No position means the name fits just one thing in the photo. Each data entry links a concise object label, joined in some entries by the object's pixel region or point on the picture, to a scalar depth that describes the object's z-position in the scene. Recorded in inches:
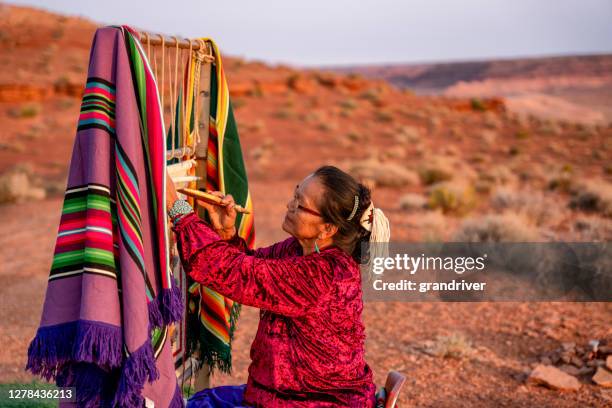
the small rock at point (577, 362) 197.9
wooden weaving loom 107.0
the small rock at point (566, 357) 199.9
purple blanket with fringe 74.7
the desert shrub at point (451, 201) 450.9
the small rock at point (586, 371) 192.2
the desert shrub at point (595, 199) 458.4
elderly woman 85.4
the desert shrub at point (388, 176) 581.0
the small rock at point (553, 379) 182.1
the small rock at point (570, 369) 192.7
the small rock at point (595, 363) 192.6
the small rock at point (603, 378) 182.4
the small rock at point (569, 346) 207.2
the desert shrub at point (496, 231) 331.3
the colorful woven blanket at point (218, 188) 115.6
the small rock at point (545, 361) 203.3
